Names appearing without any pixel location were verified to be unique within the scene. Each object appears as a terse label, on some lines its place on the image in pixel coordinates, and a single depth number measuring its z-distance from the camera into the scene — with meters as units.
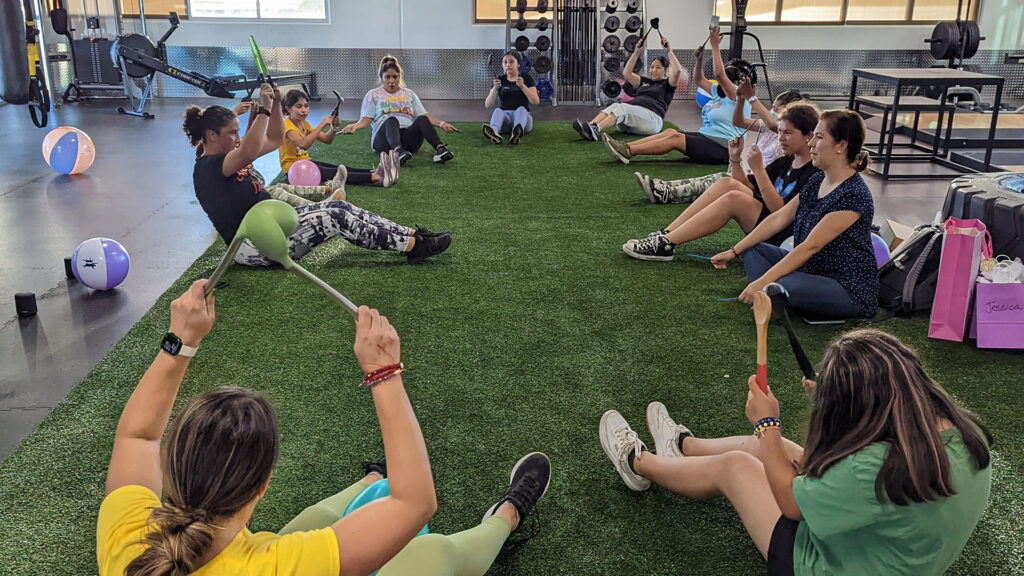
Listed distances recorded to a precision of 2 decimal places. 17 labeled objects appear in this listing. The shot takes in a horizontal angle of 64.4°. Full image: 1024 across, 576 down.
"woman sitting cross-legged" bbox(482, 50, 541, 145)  8.14
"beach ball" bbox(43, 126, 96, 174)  6.74
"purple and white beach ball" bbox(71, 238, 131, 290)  4.07
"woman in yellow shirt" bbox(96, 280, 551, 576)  1.23
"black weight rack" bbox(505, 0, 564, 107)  10.87
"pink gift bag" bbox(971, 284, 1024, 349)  3.41
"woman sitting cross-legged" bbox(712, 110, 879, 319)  3.46
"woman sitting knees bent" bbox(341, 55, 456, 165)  7.08
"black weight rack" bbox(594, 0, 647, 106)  10.73
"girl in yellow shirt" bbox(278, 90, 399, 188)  5.94
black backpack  3.67
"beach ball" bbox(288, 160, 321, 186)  5.96
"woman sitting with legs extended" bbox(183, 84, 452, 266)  4.00
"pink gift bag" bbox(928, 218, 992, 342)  3.44
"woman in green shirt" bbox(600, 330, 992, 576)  1.49
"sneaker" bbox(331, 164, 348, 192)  5.84
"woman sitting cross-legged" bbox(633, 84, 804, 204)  5.16
